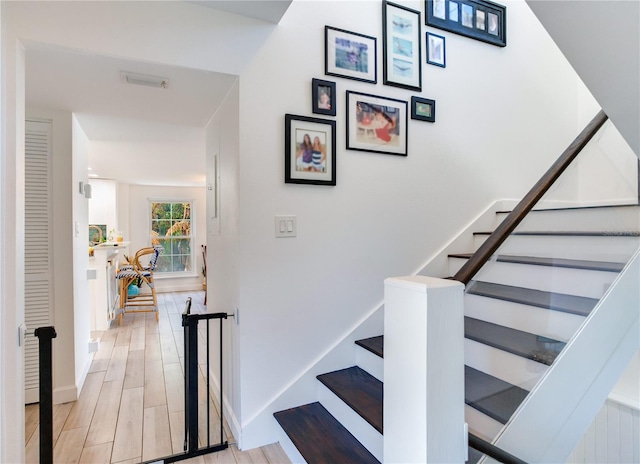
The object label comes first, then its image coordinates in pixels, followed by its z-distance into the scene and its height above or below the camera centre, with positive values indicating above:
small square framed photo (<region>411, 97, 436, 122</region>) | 2.41 +0.87
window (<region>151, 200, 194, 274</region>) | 6.93 +0.02
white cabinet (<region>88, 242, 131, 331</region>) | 4.24 -0.68
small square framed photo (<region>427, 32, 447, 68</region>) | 2.47 +1.31
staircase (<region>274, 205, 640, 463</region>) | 1.21 -0.33
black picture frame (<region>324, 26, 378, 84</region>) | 2.14 +1.13
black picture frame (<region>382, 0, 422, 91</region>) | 2.31 +1.27
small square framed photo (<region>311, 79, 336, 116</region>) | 2.10 +0.84
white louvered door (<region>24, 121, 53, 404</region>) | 2.42 -0.03
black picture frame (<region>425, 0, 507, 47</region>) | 2.50 +1.61
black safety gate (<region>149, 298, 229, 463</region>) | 1.90 -0.92
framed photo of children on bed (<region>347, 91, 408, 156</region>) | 2.21 +0.72
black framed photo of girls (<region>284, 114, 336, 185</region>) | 2.04 +0.49
